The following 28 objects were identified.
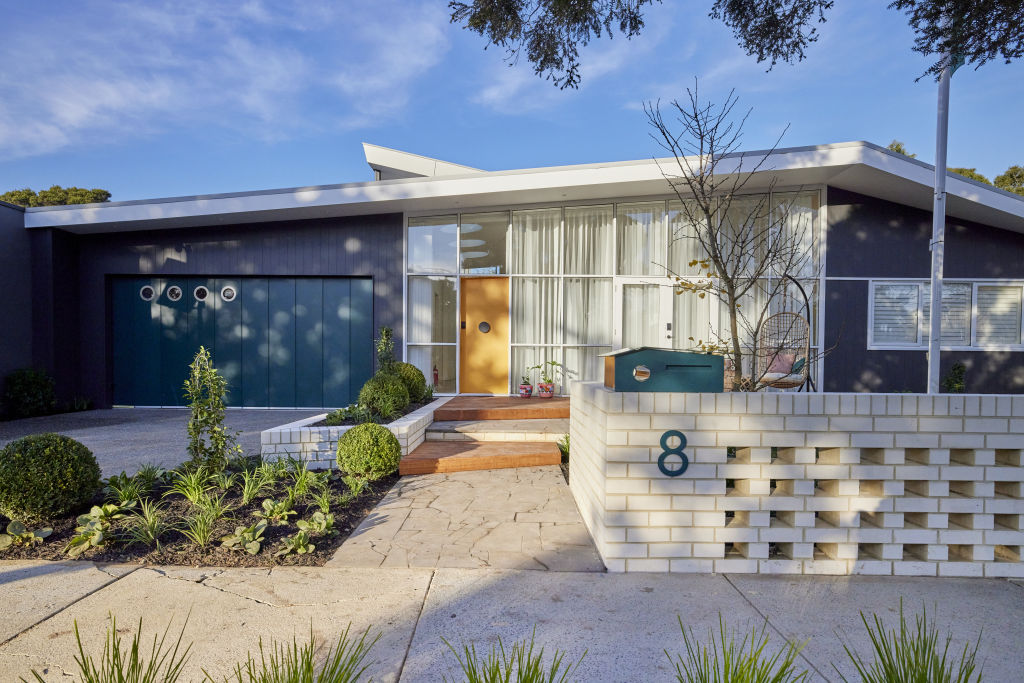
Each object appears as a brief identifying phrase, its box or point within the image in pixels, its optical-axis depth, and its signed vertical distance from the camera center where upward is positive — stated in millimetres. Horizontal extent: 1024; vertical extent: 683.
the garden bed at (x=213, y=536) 3021 -1431
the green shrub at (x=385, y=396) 6160 -939
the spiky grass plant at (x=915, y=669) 1448 -1015
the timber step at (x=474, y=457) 5055 -1405
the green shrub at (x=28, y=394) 7996 -1207
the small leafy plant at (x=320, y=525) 3357 -1374
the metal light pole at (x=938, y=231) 5898 +1157
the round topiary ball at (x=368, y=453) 4660 -1232
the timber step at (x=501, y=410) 6691 -1203
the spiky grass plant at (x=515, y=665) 1813 -1354
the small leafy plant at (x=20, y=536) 3143 -1379
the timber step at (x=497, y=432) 5930 -1302
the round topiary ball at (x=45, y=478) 3334 -1088
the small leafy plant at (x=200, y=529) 3117 -1333
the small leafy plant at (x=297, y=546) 3092 -1401
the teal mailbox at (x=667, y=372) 2971 -281
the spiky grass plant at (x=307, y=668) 1442 -1115
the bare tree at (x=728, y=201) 3543 +1685
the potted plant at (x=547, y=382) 8219 -984
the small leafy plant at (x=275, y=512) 3523 -1352
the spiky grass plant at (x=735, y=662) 1446 -1325
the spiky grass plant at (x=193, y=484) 3648 -1264
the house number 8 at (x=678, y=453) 2863 -737
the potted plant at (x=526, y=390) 8305 -1109
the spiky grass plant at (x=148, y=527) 3188 -1360
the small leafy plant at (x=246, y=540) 3074 -1366
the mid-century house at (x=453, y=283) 8070 +707
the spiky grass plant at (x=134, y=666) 1425 -1140
